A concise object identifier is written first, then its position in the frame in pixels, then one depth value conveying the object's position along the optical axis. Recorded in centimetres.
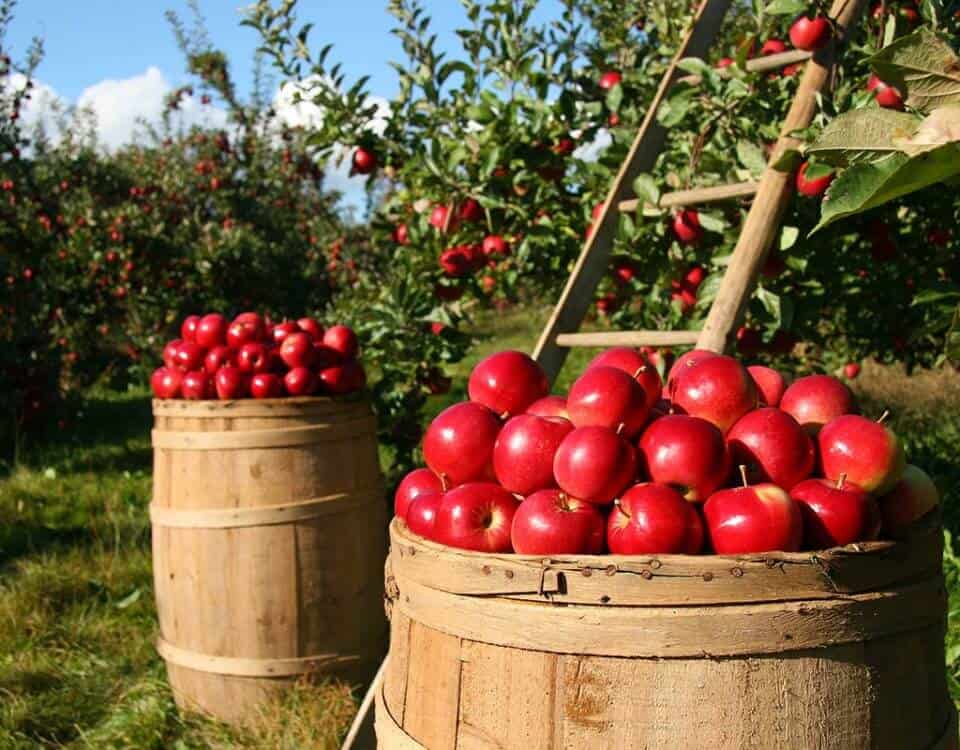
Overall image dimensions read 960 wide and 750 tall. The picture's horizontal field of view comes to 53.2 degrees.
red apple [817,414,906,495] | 131
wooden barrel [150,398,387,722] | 269
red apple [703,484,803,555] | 121
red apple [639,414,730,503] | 131
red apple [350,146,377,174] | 376
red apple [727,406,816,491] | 135
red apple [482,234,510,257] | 356
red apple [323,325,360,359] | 304
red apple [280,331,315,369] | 294
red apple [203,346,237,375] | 296
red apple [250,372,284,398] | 284
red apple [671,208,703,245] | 298
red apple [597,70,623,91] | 371
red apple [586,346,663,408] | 157
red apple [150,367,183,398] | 298
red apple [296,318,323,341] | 319
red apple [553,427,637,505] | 131
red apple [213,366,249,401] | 283
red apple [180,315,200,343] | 318
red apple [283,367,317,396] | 287
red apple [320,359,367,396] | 292
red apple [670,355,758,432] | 145
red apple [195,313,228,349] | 311
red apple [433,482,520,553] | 136
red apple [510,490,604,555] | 128
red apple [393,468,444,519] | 157
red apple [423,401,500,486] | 150
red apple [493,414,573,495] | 140
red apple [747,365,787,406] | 161
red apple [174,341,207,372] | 302
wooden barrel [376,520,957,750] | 115
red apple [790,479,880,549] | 125
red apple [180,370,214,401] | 291
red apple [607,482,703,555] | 123
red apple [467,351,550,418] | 161
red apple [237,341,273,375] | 291
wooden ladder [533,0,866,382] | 258
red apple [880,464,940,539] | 134
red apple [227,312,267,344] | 315
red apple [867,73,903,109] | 236
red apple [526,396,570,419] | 153
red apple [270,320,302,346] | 315
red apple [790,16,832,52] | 271
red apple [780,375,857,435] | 149
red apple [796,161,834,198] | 253
